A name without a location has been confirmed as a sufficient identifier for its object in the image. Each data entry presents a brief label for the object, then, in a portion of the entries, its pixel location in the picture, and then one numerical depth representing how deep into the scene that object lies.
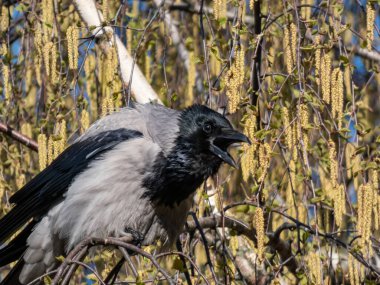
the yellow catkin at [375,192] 7.75
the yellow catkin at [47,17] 9.55
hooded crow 9.41
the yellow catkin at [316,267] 7.95
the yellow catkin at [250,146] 7.96
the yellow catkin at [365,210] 7.58
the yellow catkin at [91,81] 10.90
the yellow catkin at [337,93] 7.89
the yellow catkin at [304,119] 7.90
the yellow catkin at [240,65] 8.03
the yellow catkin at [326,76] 7.87
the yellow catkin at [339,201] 7.73
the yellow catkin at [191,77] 10.73
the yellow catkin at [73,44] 8.73
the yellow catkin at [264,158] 7.86
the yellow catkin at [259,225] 7.66
